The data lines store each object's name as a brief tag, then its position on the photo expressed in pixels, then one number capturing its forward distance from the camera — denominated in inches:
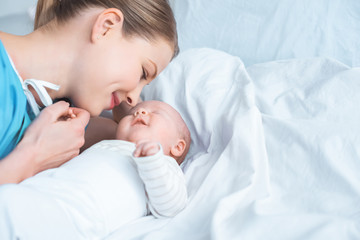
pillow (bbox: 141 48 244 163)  50.9
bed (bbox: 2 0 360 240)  33.9
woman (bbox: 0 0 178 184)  38.9
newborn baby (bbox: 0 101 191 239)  28.2
